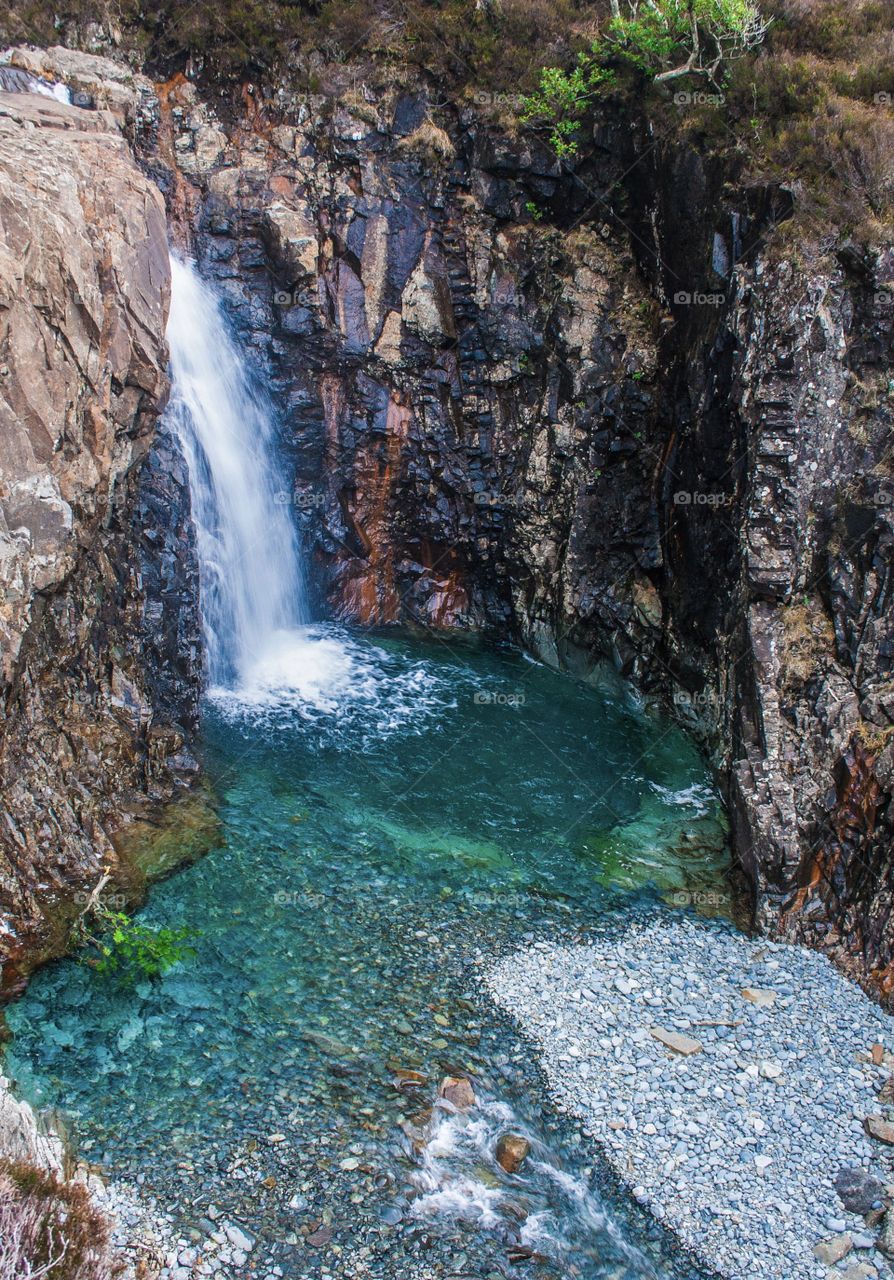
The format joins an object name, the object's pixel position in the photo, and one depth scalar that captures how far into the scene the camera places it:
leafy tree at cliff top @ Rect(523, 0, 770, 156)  17.67
